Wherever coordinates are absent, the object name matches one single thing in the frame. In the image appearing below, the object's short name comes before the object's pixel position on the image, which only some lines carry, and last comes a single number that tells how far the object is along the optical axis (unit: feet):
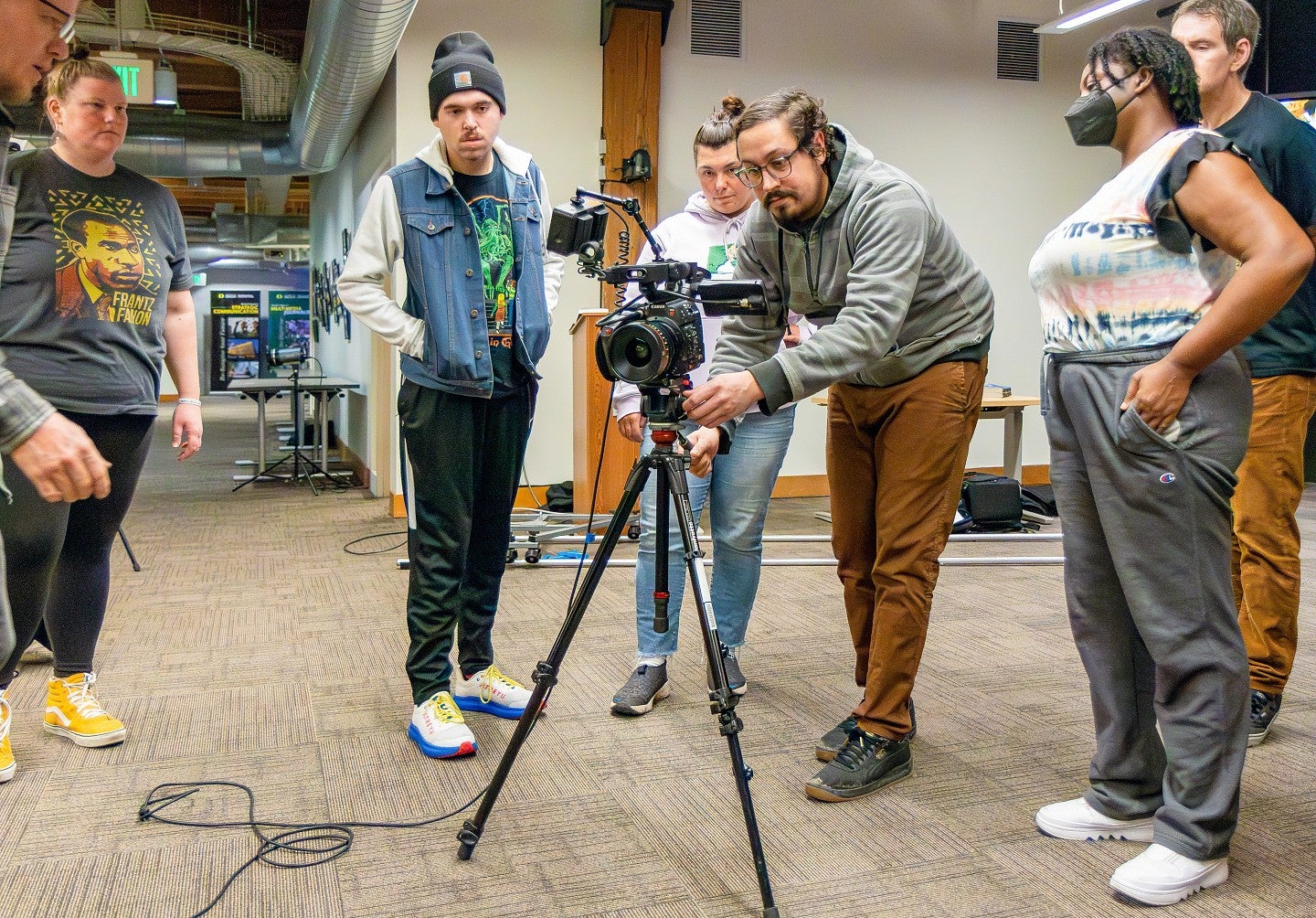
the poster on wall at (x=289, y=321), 64.53
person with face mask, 5.17
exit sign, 18.72
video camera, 5.33
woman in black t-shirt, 6.93
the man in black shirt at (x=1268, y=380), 7.30
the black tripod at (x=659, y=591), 5.33
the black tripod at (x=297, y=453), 22.95
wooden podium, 16.48
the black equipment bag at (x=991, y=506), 16.72
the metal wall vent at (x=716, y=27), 19.62
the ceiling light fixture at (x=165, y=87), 20.35
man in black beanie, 7.18
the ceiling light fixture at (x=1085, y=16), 18.52
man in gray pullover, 6.24
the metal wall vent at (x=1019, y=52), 21.53
